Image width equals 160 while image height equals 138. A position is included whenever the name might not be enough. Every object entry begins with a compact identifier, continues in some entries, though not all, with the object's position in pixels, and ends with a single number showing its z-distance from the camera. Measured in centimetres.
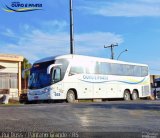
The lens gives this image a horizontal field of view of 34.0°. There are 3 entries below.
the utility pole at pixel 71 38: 2228
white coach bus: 1680
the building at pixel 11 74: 3068
